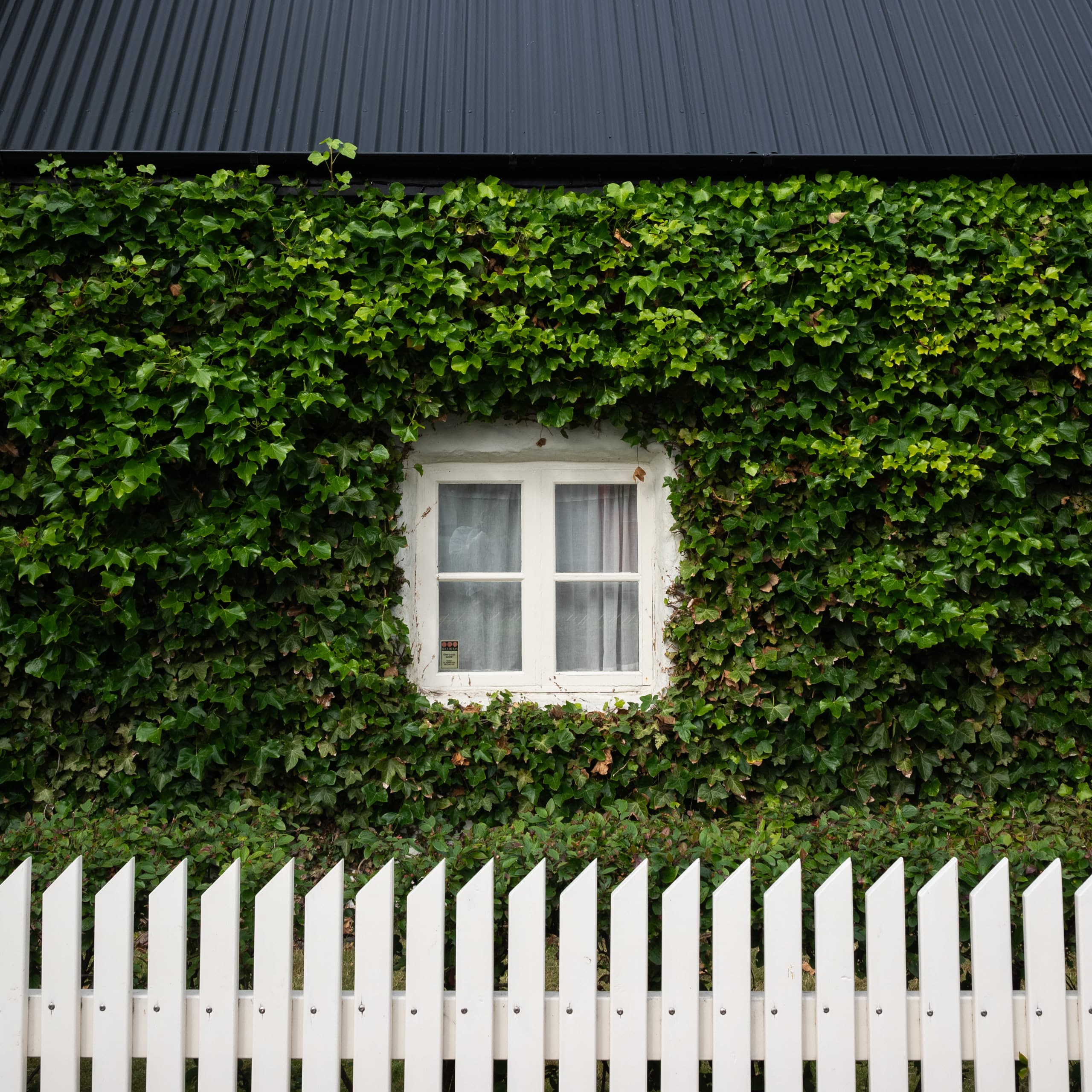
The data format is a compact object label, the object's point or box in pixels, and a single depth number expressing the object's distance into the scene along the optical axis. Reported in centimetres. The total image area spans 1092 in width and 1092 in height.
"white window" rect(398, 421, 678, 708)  411
